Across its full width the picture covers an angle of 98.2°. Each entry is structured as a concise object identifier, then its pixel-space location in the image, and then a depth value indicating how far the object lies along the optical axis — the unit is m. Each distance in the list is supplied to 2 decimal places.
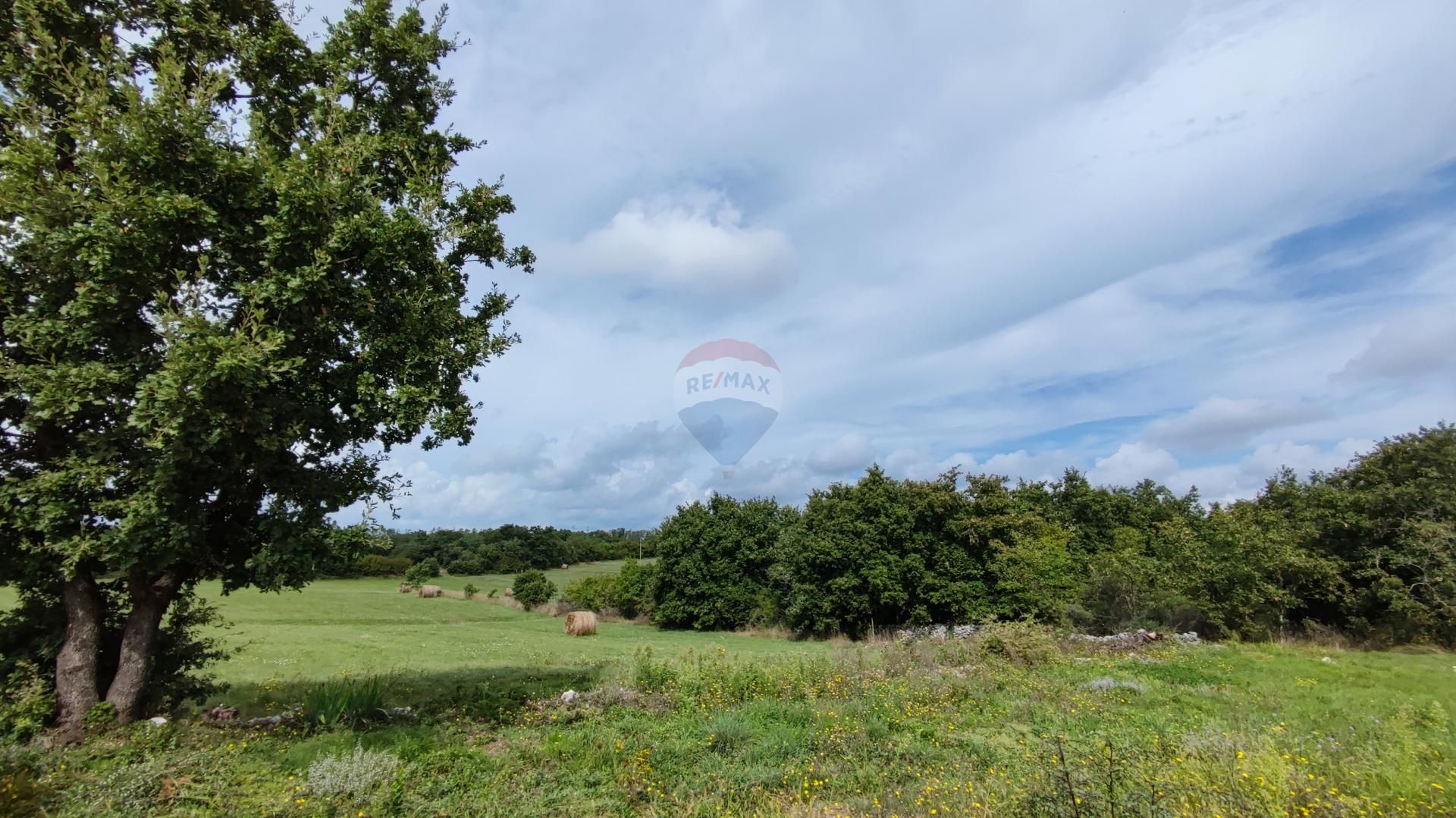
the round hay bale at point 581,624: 34.28
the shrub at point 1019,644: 18.38
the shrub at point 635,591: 46.19
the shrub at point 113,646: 8.46
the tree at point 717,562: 41.16
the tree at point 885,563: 32.78
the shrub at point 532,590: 47.97
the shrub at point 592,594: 48.34
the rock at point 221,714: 10.11
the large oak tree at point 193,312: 7.44
